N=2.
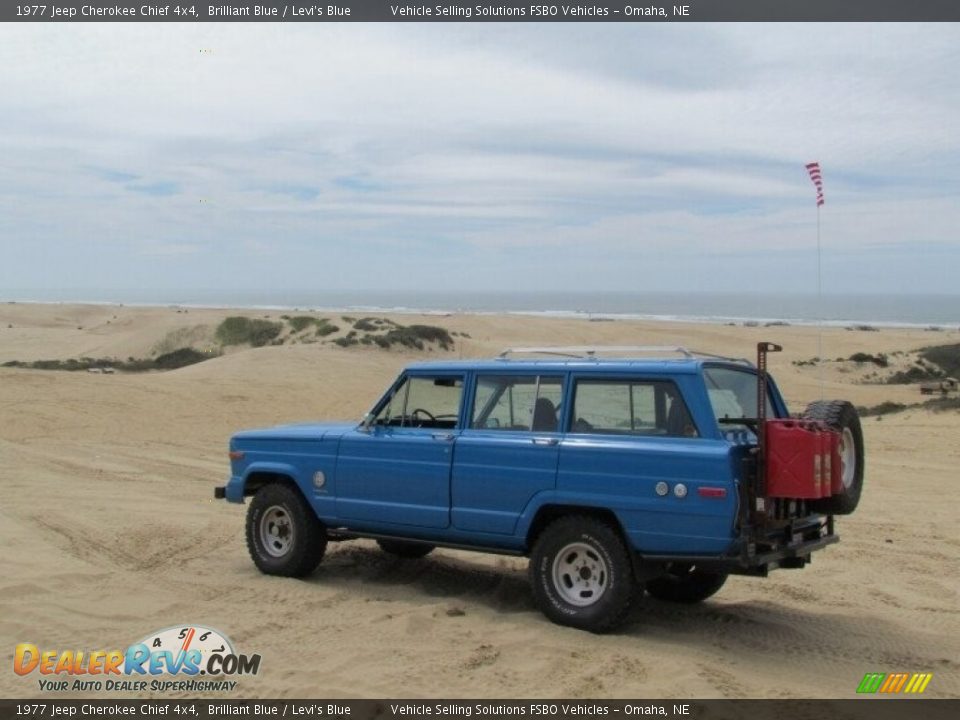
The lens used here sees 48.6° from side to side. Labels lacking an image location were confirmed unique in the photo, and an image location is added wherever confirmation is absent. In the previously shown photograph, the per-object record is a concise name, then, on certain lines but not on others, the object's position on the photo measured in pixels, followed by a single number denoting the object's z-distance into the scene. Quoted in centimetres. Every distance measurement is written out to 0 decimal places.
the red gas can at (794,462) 696
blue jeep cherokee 706
